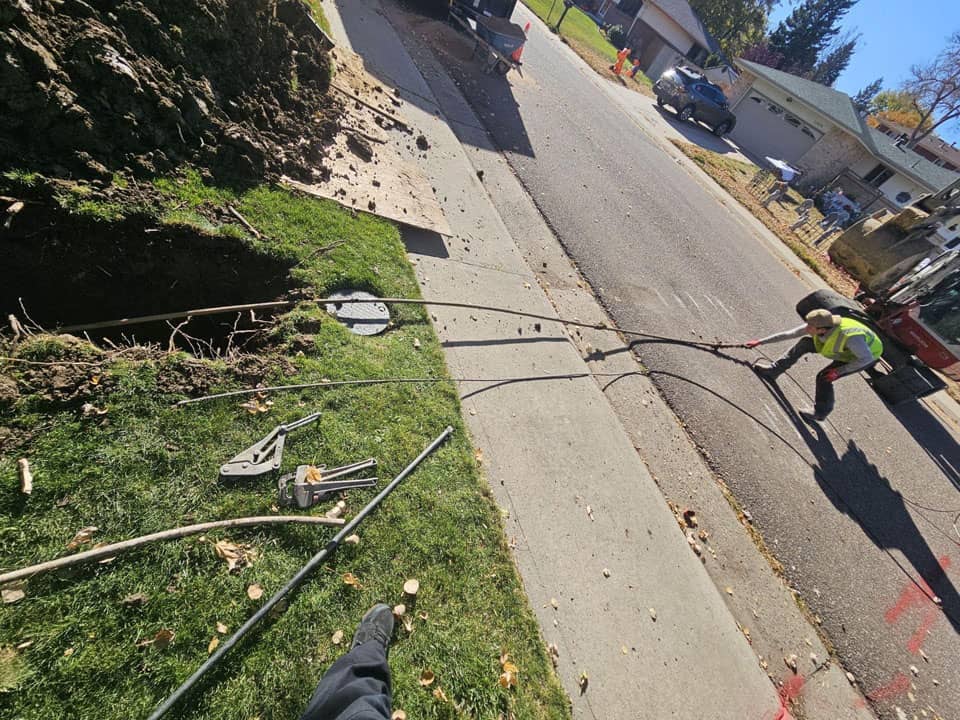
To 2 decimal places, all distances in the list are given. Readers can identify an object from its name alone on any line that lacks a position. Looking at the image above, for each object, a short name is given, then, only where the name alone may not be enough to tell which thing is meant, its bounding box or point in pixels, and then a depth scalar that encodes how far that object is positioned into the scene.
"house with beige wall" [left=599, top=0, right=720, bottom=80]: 38.22
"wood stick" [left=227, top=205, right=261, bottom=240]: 4.86
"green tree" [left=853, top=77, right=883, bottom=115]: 64.40
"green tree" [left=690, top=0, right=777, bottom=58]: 46.75
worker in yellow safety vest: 6.17
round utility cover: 5.01
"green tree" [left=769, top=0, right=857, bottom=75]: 51.00
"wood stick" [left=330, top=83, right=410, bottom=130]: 8.08
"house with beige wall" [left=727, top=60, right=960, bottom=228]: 22.64
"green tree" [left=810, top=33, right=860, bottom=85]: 62.43
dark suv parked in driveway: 22.08
